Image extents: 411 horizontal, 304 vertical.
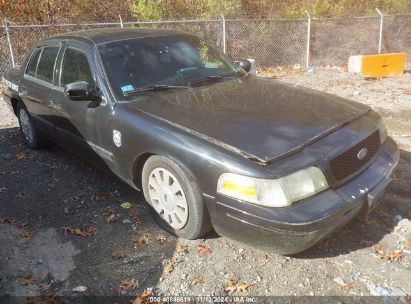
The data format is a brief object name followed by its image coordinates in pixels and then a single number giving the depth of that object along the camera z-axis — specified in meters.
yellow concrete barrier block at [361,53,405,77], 10.09
